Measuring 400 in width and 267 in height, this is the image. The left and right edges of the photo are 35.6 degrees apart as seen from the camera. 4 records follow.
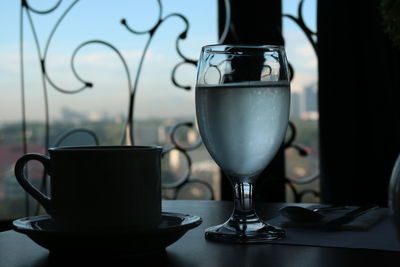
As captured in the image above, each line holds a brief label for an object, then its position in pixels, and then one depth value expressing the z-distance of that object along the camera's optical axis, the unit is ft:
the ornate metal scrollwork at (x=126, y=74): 5.59
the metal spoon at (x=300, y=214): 2.34
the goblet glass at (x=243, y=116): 2.08
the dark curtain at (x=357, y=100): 6.54
